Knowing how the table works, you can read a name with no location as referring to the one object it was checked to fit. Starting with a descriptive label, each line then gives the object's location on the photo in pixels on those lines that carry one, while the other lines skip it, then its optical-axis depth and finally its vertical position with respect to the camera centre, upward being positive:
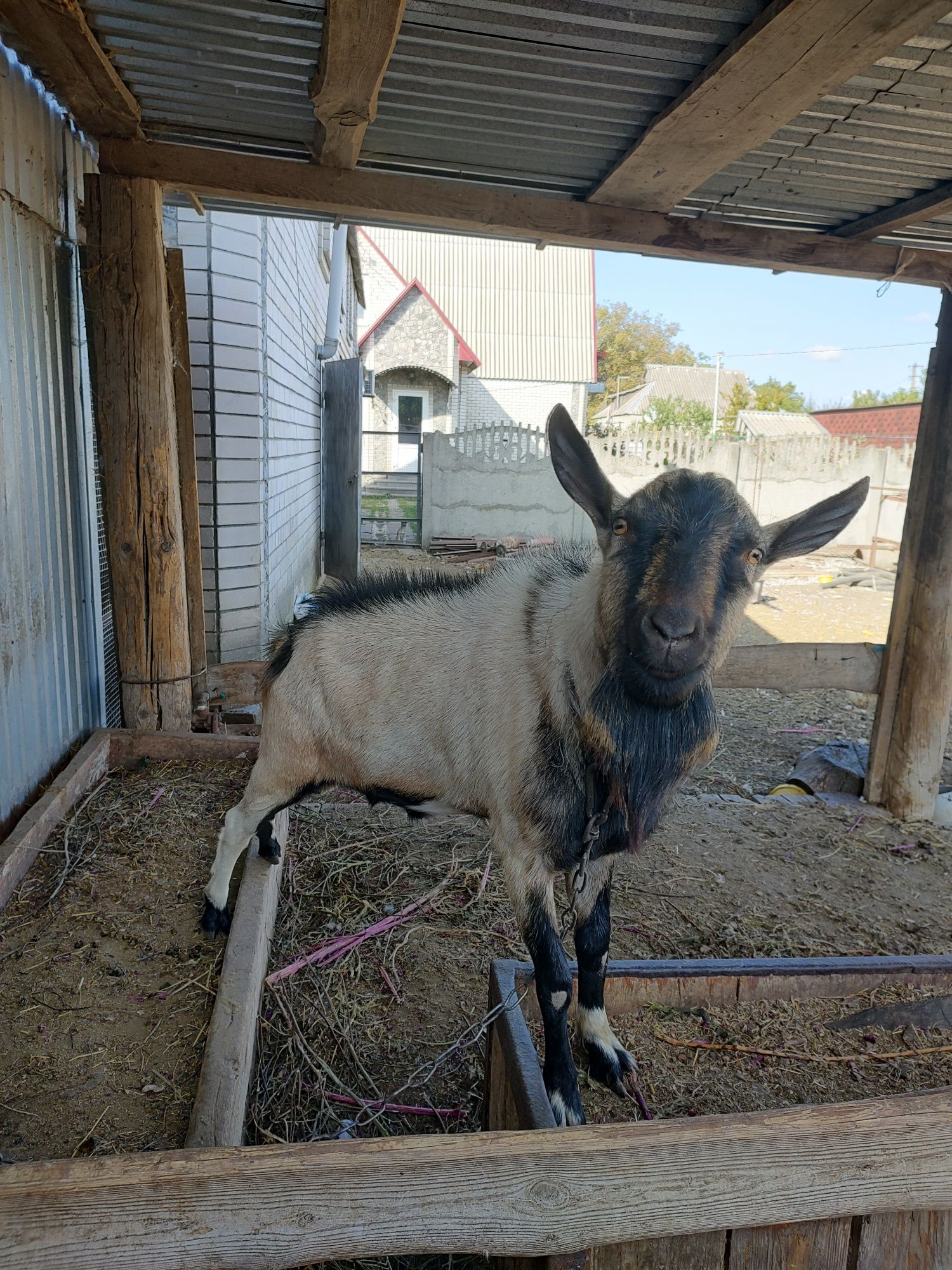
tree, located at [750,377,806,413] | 52.09 +4.71
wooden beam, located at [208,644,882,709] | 5.43 -1.32
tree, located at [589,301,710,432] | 57.78 +8.84
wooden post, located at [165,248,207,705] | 4.59 -0.08
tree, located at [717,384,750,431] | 49.12 +3.97
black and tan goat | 2.23 -0.76
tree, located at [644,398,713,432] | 36.53 +2.64
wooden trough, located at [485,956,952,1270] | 1.33 -1.20
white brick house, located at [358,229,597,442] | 26.36 +4.31
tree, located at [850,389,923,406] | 55.16 +5.66
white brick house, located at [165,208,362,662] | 5.75 +0.29
